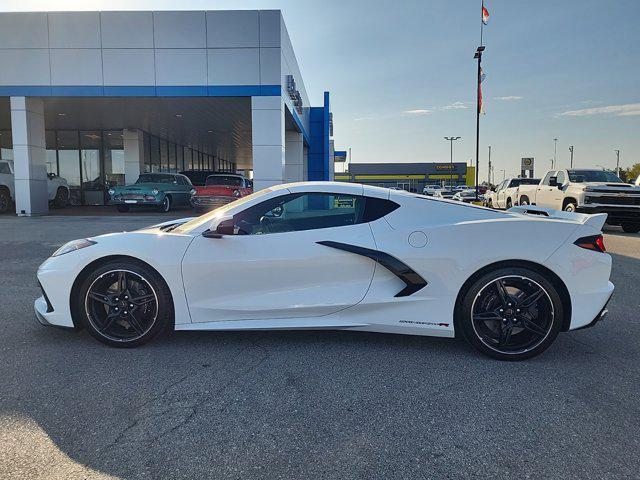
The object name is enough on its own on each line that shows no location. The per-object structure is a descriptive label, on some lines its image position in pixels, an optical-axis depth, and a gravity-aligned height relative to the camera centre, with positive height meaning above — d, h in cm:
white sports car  368 -63
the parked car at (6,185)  1820 +29
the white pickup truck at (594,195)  1356 -11
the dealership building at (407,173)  8762 +333
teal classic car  1861 -2
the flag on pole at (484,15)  2334 +837
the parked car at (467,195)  3008 -26
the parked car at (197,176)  2389 +80
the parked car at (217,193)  1791 -4
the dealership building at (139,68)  1650 +425
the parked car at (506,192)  2071 -3
